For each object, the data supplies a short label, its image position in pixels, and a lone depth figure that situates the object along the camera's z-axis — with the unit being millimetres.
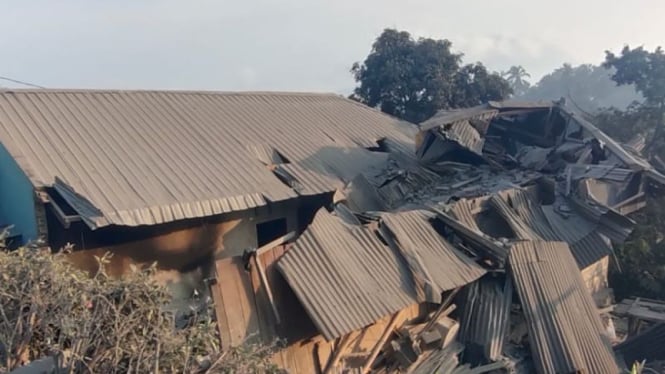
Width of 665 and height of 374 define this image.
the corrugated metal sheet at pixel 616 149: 11805
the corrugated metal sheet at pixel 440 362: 7677
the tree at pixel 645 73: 17344
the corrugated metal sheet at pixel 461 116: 13477
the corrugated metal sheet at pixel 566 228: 10711
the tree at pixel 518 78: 65188
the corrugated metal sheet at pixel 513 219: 10136
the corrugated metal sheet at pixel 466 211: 9891
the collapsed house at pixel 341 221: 7316
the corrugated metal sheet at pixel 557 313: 8336
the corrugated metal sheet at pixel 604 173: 11688
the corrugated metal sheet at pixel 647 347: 9883
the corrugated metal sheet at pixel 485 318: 8242
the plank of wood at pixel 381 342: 7410
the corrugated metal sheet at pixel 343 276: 6930
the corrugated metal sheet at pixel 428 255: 8008
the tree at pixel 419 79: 20922
